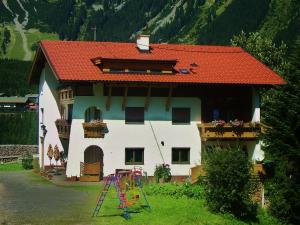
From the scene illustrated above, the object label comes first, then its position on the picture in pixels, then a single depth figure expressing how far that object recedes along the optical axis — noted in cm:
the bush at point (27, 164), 4858
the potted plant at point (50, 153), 4128
